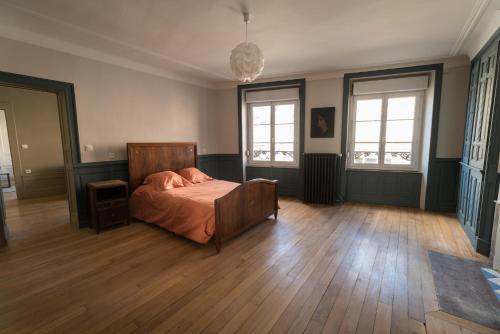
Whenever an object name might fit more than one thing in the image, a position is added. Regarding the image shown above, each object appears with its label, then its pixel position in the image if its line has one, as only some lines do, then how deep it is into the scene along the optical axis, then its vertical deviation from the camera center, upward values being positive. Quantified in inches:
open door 108.6 -39.3
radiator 177.3 -26.4
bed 108.5 -30.8
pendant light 90.6 +33.3
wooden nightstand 125.6 -32.5
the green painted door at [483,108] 104.2 +16.6
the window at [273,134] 196.7 +9.0
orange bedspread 108.5 -33.6
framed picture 180.1 +16.6
